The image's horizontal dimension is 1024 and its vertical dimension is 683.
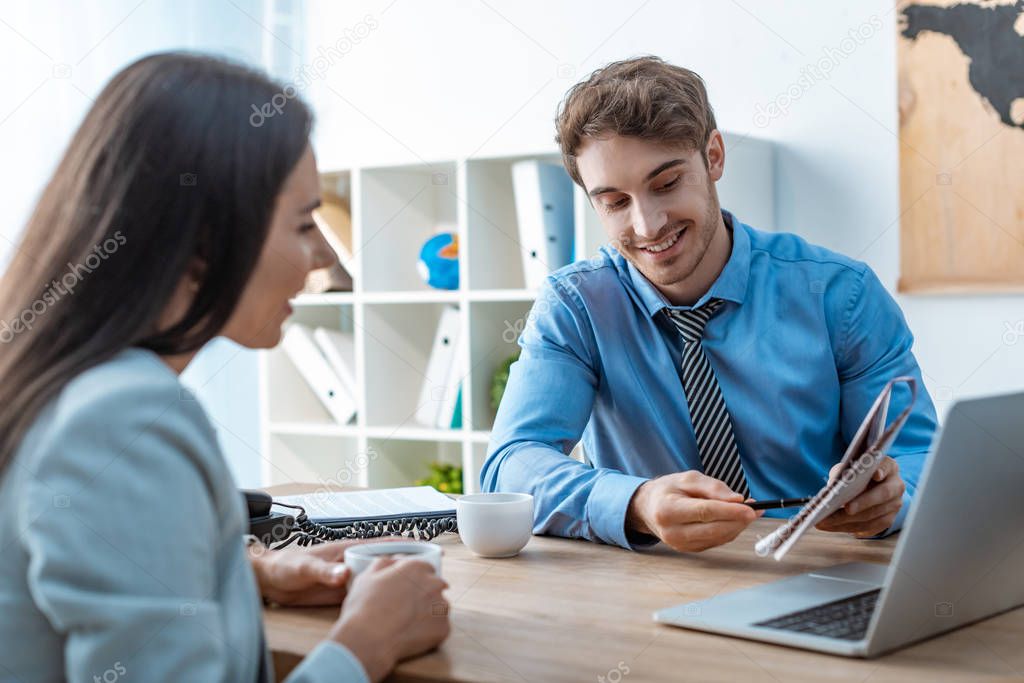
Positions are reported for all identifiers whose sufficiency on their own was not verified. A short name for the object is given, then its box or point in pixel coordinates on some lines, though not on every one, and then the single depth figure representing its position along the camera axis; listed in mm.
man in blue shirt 1652
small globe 3174
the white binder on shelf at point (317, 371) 3363
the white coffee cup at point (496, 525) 1291
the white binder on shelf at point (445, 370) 3154
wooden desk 868
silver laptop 873
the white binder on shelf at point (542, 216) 2875
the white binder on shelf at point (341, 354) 3348
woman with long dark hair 754
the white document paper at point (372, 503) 1482
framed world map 2473
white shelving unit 3051
